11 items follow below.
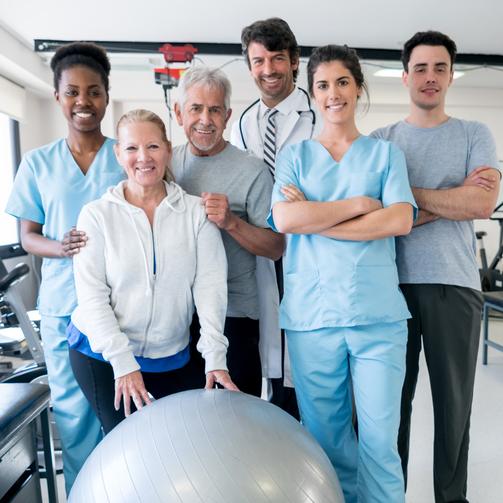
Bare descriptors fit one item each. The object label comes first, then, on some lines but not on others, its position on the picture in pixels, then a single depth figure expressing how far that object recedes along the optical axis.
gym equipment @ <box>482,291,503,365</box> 3.60
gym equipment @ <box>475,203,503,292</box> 5.39
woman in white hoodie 1.33
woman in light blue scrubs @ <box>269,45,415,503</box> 1.45
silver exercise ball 0.95
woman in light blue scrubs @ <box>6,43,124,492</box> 1.65
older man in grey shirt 1.57
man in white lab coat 1.83
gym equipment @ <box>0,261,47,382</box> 2.56
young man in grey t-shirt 1.68
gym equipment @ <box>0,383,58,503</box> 1.18
